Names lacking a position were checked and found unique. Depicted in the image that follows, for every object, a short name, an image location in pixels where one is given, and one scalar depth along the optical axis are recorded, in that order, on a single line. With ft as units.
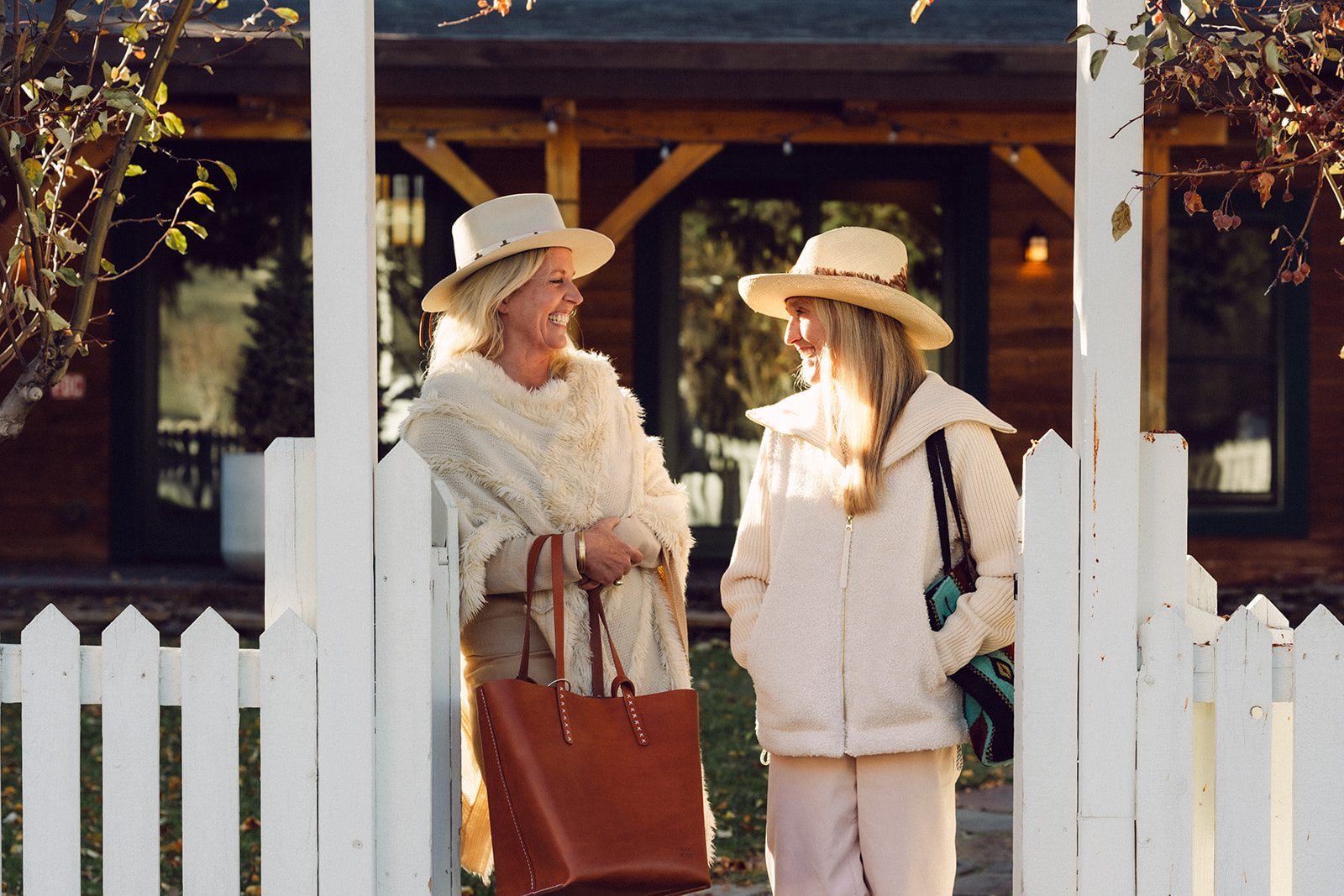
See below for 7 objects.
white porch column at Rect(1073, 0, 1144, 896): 16.21
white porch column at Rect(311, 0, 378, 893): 16.49
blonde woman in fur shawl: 20.31
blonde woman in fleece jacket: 18.69
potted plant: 61.98
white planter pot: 57.06
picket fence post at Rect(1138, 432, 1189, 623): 16.49
